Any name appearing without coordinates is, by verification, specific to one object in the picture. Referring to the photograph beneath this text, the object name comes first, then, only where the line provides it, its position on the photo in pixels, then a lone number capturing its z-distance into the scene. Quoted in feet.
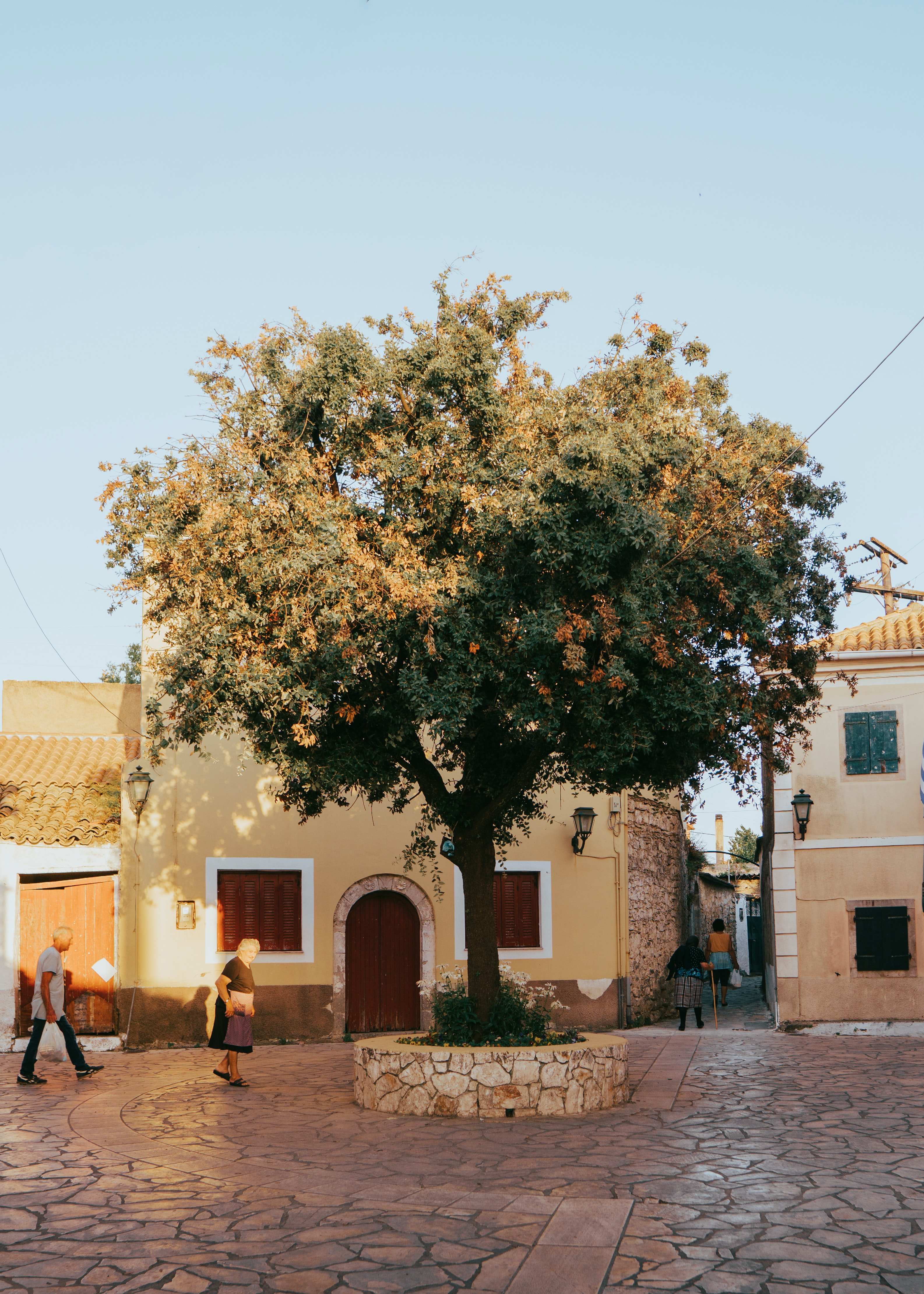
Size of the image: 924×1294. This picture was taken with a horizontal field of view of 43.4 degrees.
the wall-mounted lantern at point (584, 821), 59.41
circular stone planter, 33.40
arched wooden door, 58.13
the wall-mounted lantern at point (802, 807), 55.77
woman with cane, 58.75
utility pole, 67.05
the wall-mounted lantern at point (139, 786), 54.90
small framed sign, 55.67
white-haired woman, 38.99
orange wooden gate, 54.65
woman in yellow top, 65.10
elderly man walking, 39.06
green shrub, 36.35
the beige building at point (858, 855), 55.36
